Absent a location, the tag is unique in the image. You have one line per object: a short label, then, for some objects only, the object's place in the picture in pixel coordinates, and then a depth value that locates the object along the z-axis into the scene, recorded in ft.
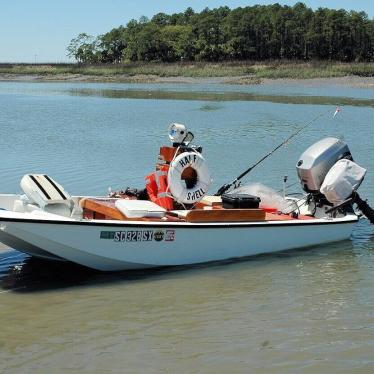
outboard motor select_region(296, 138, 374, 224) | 33.24
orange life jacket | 29.63
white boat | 25.46
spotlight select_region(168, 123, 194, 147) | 30.09
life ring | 28.76
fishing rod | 34.71
